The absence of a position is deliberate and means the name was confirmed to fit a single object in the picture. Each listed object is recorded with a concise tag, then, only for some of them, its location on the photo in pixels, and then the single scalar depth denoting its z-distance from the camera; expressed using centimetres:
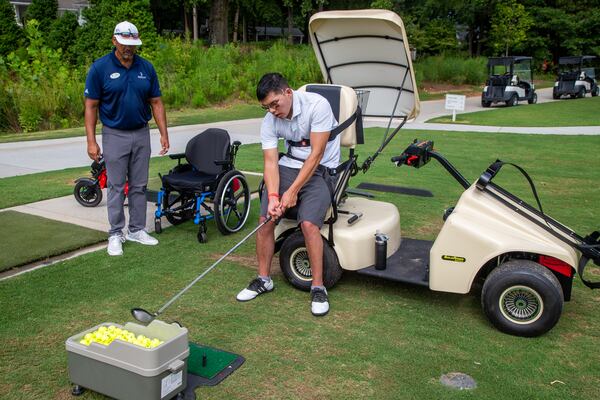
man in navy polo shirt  477
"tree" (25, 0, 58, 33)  2641
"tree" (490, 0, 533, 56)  3419
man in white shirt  393
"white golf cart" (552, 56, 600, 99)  2288
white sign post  1538
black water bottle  403
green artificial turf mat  315
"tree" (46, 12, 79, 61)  2347
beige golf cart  354
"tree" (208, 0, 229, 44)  2478
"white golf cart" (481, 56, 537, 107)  1975
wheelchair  530
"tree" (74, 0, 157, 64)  1875
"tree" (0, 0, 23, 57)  2288
